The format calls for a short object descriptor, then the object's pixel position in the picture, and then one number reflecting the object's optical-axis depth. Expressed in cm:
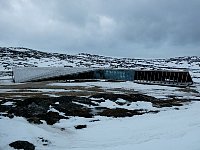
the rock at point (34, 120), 1112
